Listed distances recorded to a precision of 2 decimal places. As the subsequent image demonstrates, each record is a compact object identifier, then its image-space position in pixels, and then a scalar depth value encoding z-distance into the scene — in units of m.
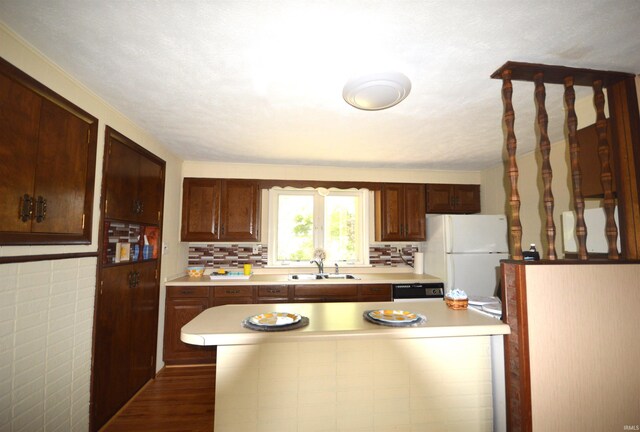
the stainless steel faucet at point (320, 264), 3.77
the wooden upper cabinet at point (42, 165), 1.37
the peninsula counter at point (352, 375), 1.44
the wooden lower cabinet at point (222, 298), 3.17
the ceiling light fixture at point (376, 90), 1.59
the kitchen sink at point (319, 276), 3.60
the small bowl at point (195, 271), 3.55
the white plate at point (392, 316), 1.59
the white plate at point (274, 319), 1.48
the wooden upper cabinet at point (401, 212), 3.89
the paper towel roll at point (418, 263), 3.94
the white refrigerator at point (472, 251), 3.40
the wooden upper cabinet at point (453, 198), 3.99
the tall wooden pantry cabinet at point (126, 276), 2.12
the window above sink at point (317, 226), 4.00
